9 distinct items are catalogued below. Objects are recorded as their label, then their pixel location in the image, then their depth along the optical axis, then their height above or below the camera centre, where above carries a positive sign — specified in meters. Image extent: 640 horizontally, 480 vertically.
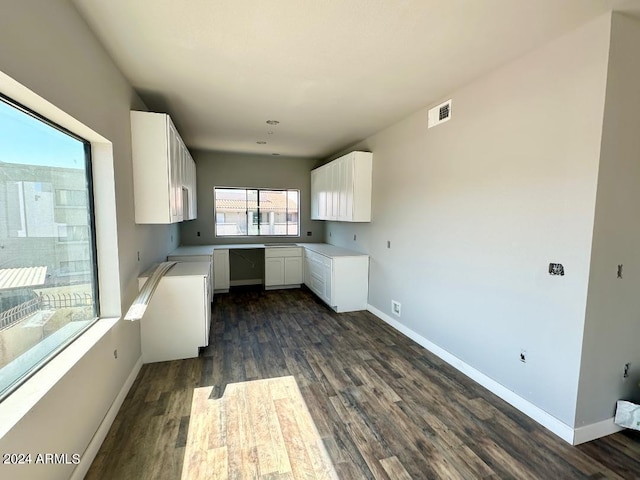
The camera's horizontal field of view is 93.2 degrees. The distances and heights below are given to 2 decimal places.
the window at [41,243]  1.38 -0.18
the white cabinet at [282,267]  5.81 -1.00
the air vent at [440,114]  2.98 +1.06
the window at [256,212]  6.24 +0.06
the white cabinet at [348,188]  4.53 +0.46
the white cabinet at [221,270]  5.47 -1.01
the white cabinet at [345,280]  4.54 -0.98
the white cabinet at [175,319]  3.03 -1.07
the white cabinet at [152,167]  2.81 +0.44
